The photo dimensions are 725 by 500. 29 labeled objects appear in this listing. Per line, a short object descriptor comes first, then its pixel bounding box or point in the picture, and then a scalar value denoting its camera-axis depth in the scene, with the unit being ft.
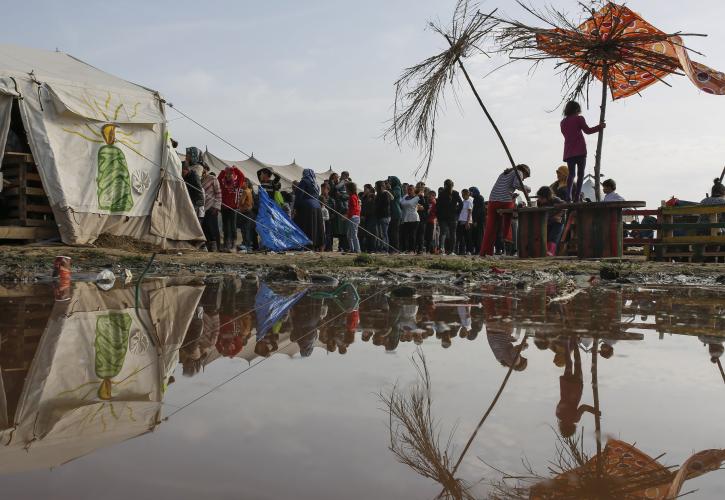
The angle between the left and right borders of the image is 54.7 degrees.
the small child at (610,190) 29.32
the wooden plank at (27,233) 31.83
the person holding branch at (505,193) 29.86
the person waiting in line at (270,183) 39.06
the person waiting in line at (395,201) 44.80
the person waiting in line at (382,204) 42.57
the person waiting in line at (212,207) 38.14
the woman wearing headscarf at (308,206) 39.78
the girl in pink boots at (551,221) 32.07
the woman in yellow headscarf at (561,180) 33.42
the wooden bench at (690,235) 30.09
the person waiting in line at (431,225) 46.52
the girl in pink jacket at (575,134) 26.39
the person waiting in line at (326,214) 43.96
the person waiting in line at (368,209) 43.75
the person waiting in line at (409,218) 44.60
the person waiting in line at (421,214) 47.24
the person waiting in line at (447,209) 43.88
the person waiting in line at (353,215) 42.42
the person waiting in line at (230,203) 38.88
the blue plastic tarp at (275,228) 37.63
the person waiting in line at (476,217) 47.06
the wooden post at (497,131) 28.99
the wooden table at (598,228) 26.35
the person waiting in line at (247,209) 39.13
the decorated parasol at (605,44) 25.81
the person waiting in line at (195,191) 37.99
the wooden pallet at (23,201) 32.57
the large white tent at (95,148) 31.78
